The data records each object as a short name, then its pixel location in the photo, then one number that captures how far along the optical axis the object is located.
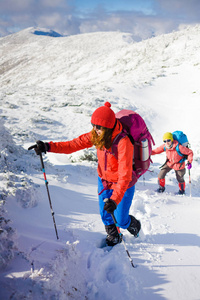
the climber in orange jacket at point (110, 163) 2.81
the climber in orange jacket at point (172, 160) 6.23
